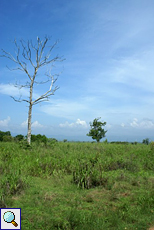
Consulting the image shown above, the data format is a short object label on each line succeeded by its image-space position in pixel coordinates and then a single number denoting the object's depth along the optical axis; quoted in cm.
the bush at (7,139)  1905
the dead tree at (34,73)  1688
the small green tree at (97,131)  2855
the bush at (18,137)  1912
